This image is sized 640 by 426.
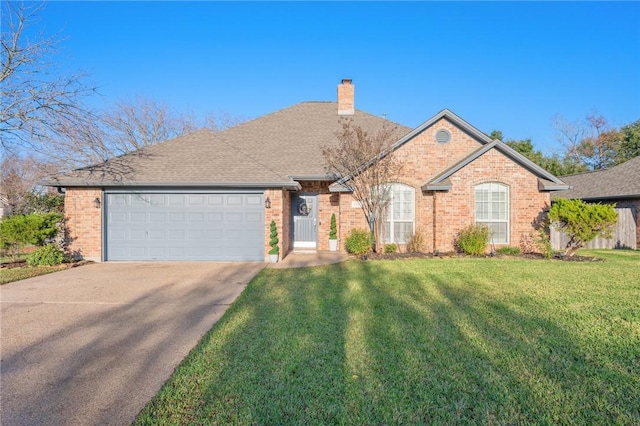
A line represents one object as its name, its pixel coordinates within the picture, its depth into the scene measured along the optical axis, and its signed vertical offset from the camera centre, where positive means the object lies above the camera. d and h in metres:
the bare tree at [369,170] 11.52 +1.46
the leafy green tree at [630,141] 29.08 +6.18
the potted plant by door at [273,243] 10.86 -0.97
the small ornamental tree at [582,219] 10.68 -0.18
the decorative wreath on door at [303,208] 13.87 +0.17
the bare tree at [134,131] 23.50 +6.60
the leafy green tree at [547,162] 28.53 +4.63
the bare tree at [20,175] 22.55 +2.63
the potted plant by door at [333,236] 13.30 -0.91
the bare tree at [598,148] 32.47 +6.42
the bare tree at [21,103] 10.53 +3.41
